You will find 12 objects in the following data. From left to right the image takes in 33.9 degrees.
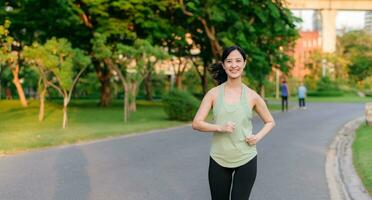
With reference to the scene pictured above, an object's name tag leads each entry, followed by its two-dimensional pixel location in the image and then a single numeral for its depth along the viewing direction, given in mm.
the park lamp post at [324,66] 72388
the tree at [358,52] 71938
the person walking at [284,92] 32688
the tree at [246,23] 29422
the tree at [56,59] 21406
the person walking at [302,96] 35188
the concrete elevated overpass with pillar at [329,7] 52906
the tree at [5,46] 20500
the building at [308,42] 116975
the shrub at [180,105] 24500
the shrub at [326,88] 63312
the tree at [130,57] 24875
